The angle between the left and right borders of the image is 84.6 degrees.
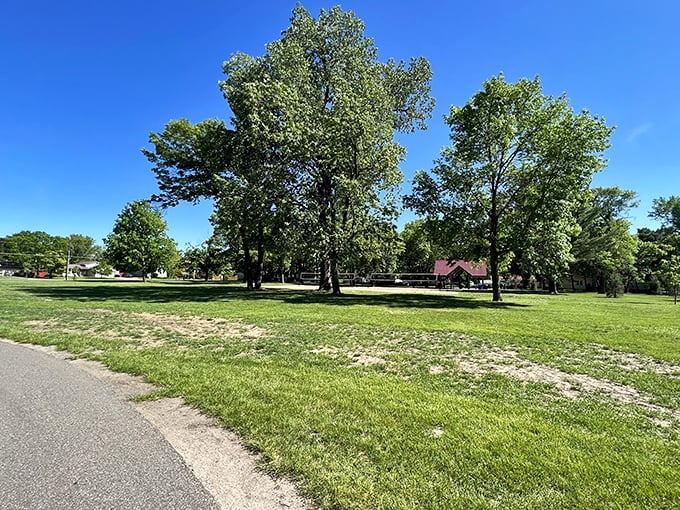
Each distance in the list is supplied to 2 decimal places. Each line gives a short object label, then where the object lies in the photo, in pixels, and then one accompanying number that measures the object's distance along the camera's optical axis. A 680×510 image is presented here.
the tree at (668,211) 59.34
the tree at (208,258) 61.04
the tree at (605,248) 38.28
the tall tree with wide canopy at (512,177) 21.64
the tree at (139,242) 52.23
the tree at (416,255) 63.18
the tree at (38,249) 64.69
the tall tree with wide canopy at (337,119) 22.28
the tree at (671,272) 25.81
